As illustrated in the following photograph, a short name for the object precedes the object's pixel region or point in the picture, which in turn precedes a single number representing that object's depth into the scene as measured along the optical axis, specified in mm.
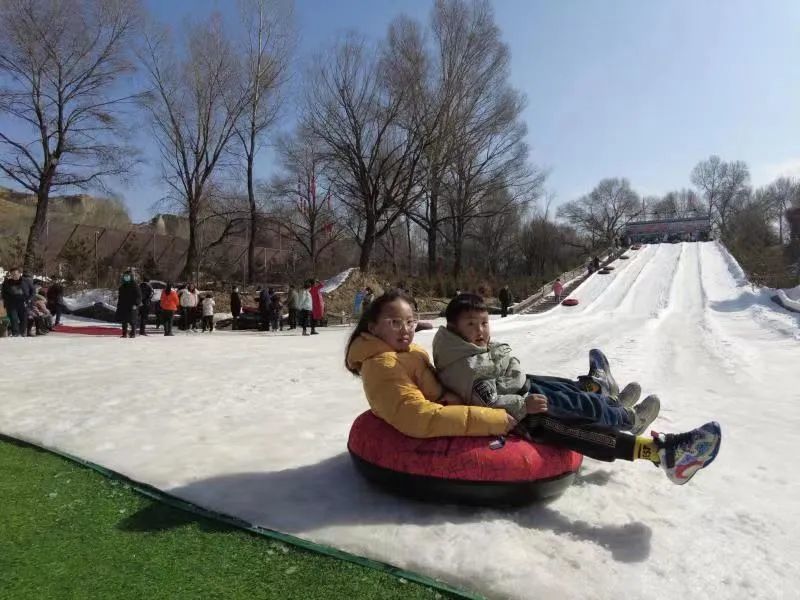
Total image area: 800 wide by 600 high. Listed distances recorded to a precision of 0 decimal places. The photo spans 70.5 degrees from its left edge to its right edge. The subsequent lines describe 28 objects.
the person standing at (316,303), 15977
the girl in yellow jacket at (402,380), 3133
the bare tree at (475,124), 30141
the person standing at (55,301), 16875
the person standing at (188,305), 16422
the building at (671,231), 53938
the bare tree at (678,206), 81688
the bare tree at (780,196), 71125
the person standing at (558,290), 26266
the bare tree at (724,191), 78688
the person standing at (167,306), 14293
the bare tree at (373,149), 26797
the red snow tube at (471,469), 3059
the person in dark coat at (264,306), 16844
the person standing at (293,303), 15763
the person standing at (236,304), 18406
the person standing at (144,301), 14312
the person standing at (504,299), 21219
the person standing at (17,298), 12391
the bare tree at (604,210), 81188
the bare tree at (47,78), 20141
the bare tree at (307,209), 33344
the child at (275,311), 16703
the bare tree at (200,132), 25109
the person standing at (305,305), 15180
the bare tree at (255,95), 26516
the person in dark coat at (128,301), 12680
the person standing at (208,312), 16500
